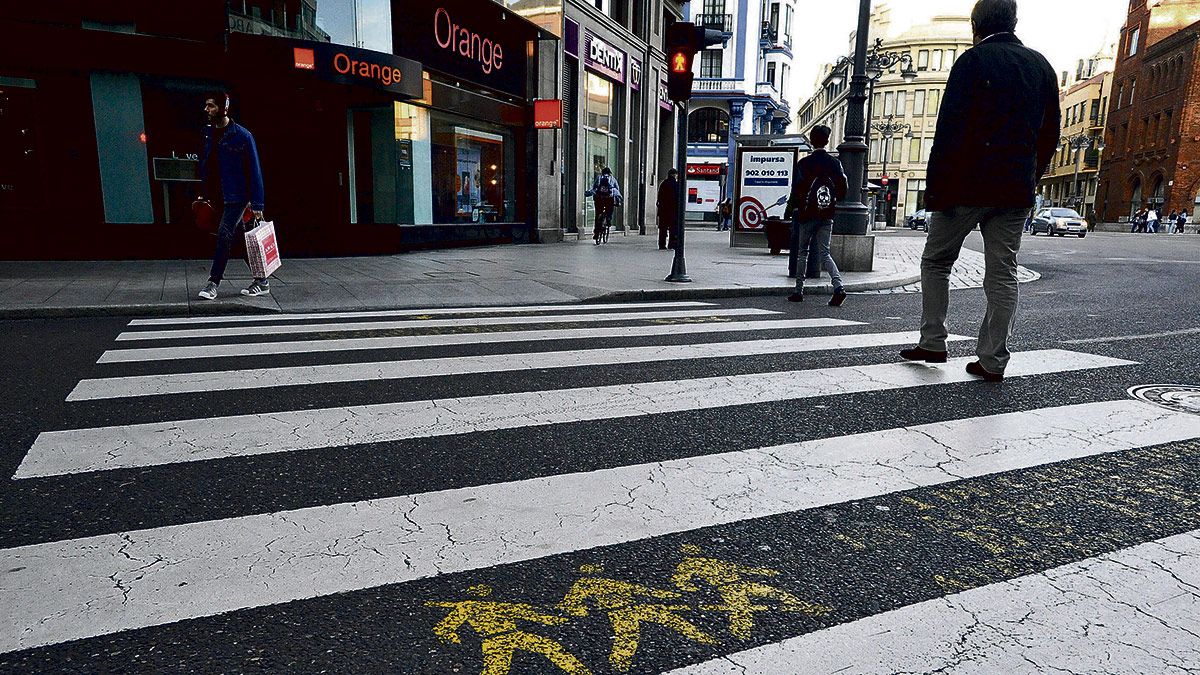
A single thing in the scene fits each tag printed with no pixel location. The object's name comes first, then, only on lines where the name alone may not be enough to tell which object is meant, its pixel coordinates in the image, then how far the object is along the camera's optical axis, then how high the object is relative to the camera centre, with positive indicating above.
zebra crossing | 1.90 -1.05
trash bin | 15.94 -0.54
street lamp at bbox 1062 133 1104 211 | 65.56 +6.30
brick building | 51.62 +7.61
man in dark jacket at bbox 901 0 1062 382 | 4.37 +0.37
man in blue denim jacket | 7.70 +0.34
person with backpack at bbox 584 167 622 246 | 18.88 +0.21
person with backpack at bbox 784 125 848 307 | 8.40 +0.10
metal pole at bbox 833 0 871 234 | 12.63 +1.03
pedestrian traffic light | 9.98 +2.15
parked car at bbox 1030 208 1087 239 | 39.19 -0.56
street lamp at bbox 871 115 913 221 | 55.68 +6.41
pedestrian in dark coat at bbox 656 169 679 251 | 17.77 +0.00
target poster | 17.88 +0.65
